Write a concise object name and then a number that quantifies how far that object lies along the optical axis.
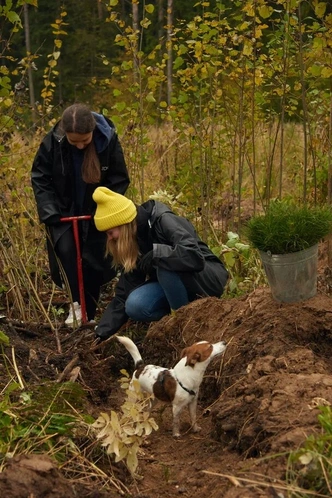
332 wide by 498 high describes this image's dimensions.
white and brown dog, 4.34
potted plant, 4.57
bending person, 5.36
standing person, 6.14
